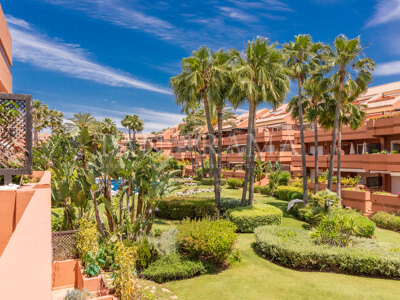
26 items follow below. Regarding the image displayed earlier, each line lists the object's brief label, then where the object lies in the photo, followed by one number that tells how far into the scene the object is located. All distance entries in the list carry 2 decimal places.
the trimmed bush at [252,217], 17.62
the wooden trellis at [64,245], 9.93
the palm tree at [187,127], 53.83
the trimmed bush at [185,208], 19.75
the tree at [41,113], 49.67
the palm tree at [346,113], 24.27
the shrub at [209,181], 41.41
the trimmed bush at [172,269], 10.62
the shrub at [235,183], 37.46
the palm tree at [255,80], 19.30
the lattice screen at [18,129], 7.49
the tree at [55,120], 54.17
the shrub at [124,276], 7.35
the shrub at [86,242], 9.74
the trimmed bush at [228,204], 20.64
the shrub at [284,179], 32.66
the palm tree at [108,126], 52.38
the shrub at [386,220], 18.80
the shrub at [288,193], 26.14
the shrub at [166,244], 11.97
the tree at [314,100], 22.33
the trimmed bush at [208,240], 11.50
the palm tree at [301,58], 22.77
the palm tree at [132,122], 61.66
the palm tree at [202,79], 19.80
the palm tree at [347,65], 21.00
